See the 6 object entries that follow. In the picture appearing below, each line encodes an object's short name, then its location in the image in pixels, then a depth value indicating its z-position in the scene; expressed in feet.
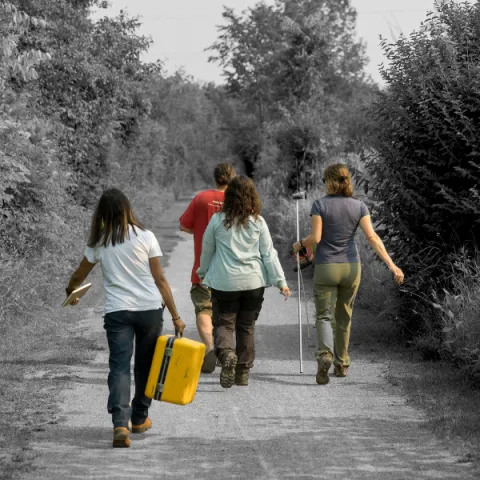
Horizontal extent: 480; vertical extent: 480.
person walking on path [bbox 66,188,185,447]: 39.99
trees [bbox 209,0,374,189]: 169.99
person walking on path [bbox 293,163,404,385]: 53.53
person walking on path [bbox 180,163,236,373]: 55.20
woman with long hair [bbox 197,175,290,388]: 51.20
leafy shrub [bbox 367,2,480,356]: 58.92
